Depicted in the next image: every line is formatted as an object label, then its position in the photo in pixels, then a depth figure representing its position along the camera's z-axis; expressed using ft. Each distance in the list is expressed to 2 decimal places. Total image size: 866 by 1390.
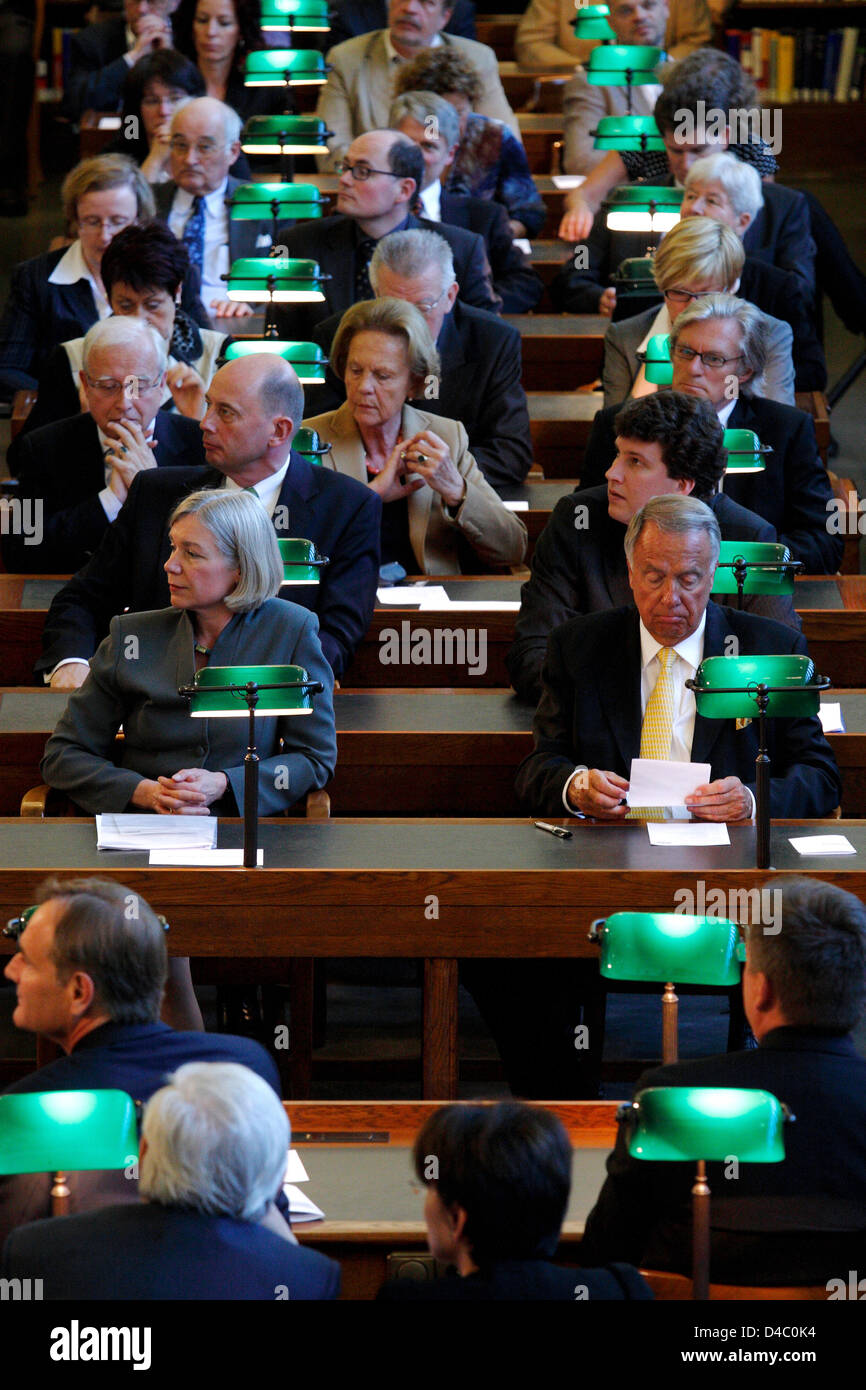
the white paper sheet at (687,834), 23.61
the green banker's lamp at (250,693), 21.84
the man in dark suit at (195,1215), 14.28
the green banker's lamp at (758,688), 21.66
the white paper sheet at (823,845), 23.27
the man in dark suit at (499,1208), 14.12
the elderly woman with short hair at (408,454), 32.07
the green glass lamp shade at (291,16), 51.44
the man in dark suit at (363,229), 40.24
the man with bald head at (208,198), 43.70
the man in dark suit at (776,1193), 16.02
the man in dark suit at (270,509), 29.04
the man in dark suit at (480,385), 36.17
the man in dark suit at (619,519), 27.25
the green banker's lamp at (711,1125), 14.87
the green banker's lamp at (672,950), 17.81
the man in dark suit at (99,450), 31.73
